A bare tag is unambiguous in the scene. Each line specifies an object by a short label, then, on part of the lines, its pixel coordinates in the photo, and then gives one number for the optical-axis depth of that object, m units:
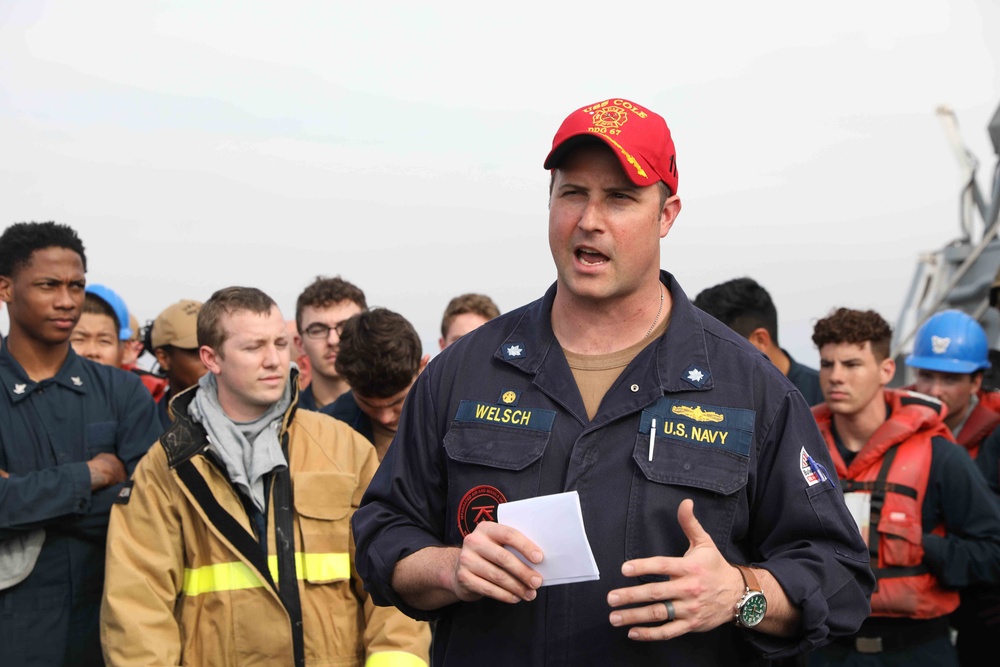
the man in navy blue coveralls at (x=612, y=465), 2.45
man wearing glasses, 6.30
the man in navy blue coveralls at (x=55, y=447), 4.34
